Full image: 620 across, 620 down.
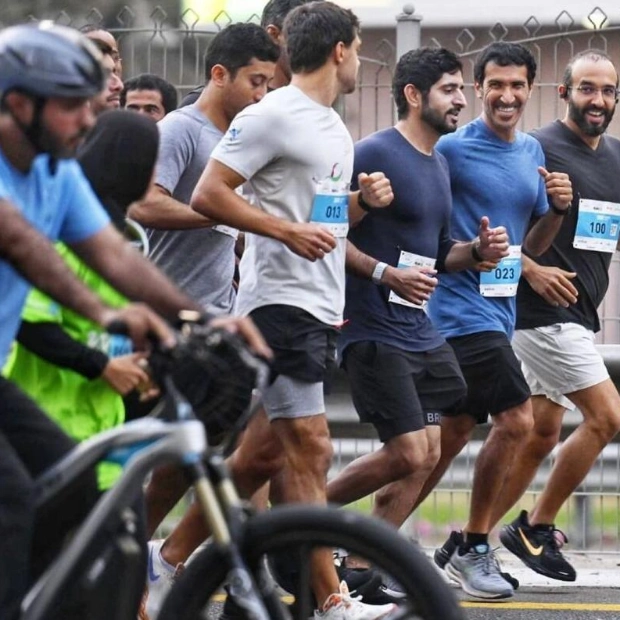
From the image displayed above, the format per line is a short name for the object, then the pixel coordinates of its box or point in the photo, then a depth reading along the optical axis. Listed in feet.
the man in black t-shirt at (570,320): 50.21
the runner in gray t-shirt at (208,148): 42.50
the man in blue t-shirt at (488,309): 47.67
